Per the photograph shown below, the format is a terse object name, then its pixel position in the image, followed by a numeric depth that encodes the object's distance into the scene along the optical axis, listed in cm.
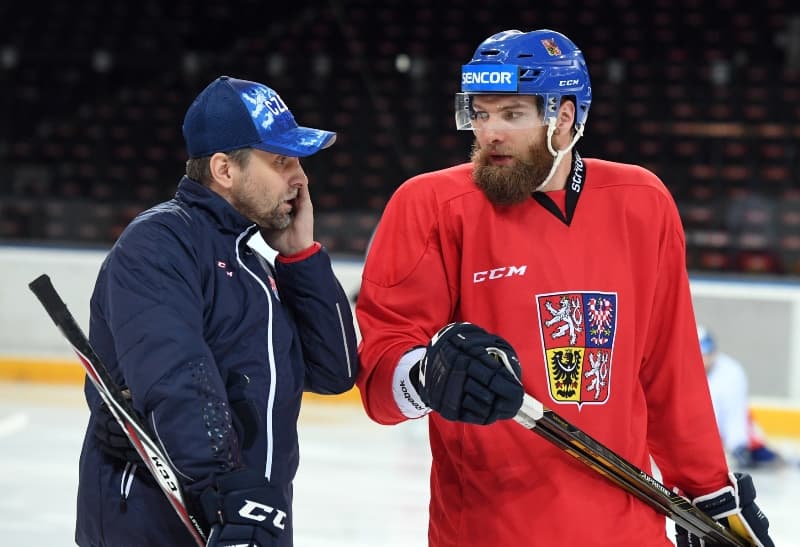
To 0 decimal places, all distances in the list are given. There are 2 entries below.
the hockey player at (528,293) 424
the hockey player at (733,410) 1170
